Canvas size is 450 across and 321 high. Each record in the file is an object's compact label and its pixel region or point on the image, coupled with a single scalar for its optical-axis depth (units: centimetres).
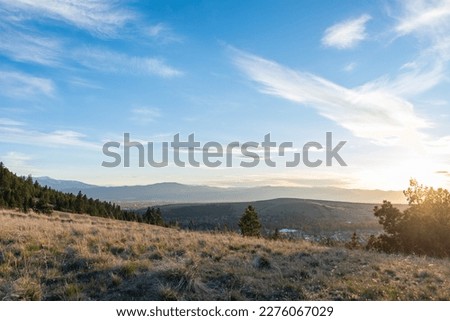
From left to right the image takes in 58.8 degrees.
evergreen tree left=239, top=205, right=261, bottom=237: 5019
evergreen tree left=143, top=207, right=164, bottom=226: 8746
